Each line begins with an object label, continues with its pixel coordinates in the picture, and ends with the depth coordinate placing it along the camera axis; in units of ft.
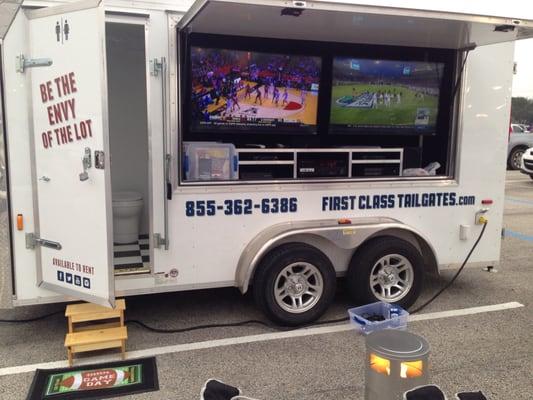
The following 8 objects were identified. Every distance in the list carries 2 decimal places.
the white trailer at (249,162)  11.19
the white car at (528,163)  44.83
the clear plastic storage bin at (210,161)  13.75
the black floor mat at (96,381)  10.51
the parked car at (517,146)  52.34
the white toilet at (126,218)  17.31
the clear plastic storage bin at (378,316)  13.17
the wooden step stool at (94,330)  11.75
